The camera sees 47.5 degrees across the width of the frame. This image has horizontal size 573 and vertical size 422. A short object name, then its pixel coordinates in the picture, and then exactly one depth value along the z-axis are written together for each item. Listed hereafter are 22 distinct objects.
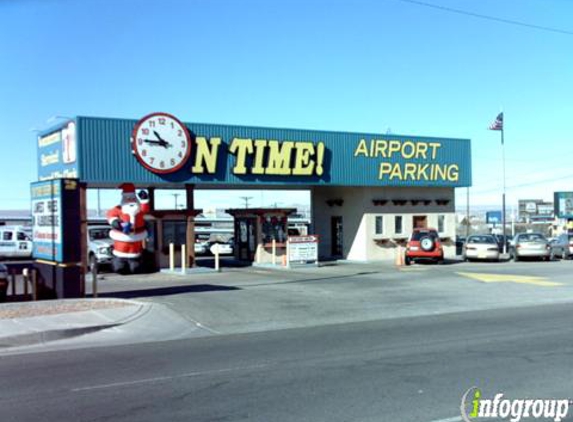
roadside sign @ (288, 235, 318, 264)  28.20
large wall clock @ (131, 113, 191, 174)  25.11
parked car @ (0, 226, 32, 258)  35.38
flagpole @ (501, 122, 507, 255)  40.72
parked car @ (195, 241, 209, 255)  40.50
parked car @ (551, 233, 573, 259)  33.97
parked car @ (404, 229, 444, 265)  29.31
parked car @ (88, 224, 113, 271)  26.73
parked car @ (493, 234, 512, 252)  41.40
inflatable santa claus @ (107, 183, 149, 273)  25.61
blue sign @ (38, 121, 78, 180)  24.05
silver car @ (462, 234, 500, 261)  31.06
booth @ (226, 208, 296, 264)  30.52
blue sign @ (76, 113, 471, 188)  24.78
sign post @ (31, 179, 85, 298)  15.71
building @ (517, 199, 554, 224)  84.44
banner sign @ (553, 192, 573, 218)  47.38
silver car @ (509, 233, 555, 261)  31.95
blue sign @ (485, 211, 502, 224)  55.41
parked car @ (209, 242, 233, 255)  39.22
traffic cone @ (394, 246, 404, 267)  29.38
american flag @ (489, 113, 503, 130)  41.83
